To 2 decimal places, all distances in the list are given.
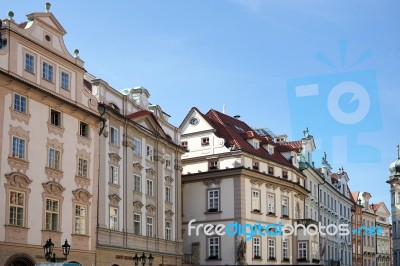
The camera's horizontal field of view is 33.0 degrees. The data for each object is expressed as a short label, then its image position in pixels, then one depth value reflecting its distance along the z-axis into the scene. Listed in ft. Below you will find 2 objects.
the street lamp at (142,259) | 141.18
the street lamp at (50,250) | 108.99
